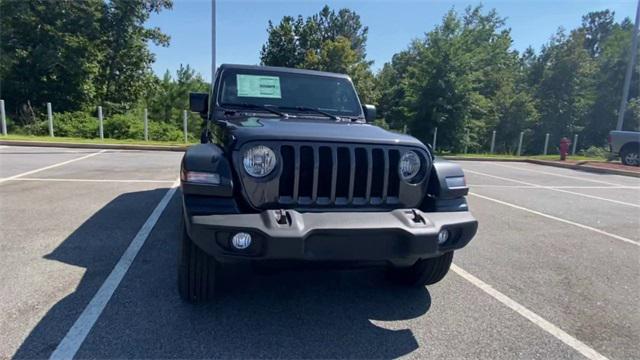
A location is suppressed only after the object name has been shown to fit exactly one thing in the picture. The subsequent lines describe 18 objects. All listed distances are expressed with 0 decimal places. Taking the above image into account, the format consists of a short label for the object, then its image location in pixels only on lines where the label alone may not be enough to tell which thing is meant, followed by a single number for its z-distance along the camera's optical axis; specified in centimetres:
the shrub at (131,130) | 1831
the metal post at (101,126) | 1578
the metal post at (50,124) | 1524
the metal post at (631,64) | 1503
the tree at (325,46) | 3281
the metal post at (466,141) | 2237
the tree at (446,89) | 2194
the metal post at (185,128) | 1678
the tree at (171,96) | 2861
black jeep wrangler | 228
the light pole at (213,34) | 1581
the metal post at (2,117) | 1394
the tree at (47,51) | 2033
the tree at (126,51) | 2292
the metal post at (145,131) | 1697
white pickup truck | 1470
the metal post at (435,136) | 2163
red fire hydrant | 1678
